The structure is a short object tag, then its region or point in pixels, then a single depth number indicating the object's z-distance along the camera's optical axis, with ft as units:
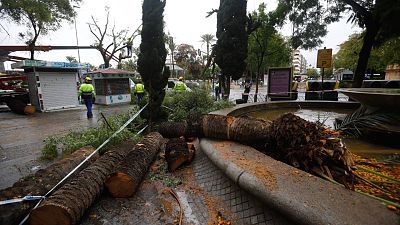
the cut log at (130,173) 11.31
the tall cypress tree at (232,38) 41.10
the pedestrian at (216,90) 59.95
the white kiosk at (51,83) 42.27
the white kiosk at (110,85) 54.44
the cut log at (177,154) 14.28
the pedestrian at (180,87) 40.23
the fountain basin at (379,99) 13.78
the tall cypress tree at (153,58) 23.48
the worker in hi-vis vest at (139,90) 45.14
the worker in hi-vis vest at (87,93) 34.53
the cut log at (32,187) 8.51
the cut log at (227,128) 12.89
